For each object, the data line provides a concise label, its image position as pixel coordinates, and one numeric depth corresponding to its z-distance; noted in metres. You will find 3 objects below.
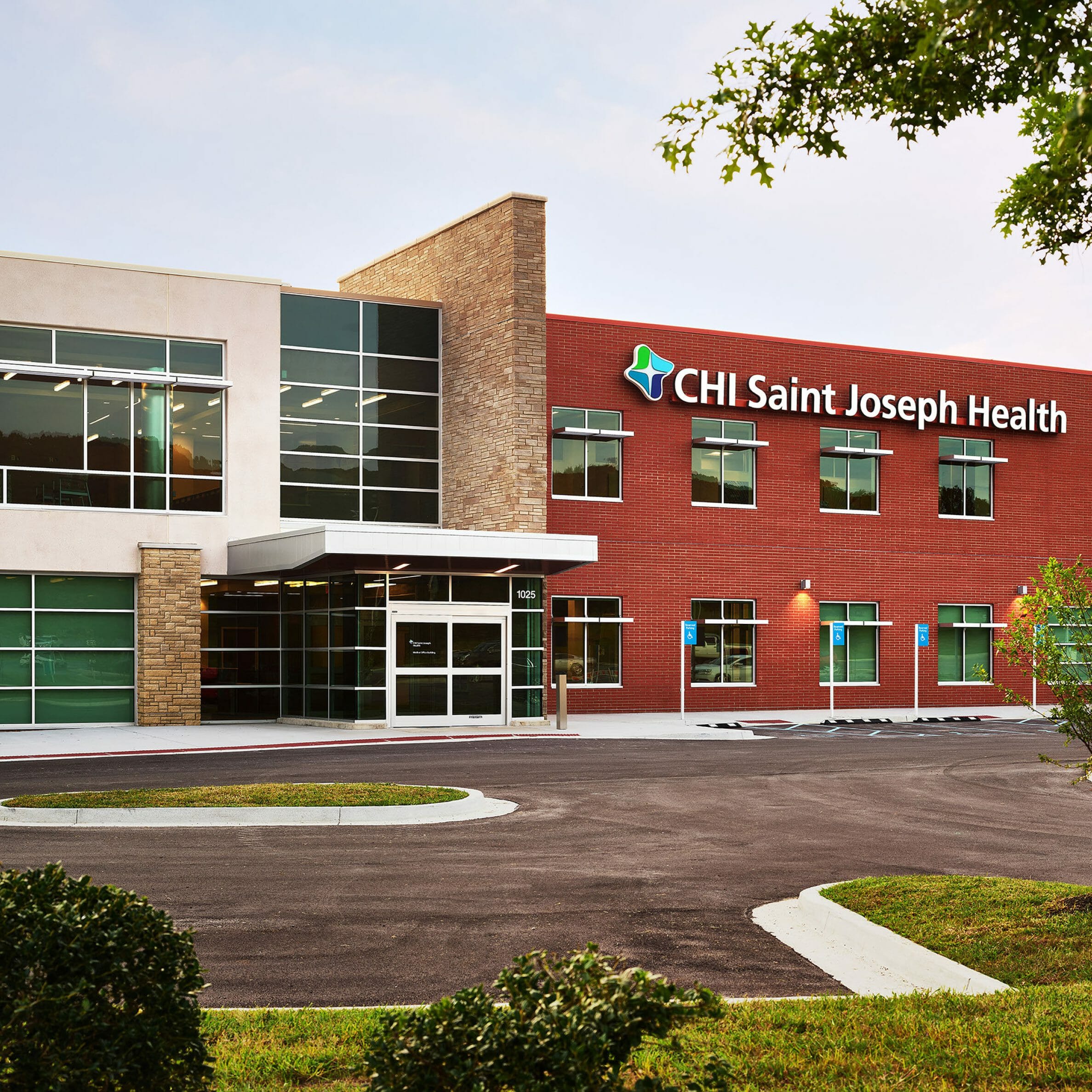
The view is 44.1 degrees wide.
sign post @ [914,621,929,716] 35.09
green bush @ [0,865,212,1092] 3.99
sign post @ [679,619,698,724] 31.78
